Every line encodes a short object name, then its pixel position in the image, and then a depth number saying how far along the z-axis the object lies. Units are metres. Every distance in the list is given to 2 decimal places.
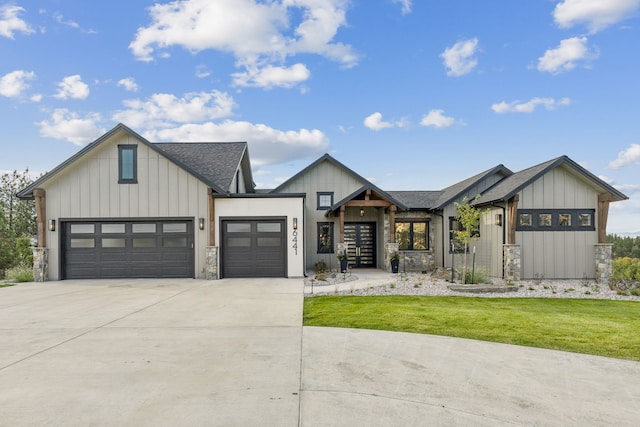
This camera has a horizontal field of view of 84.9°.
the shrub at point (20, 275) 13.89
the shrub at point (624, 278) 11.61
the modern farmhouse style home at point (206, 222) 13.54
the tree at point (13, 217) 19.88
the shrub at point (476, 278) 11.84
